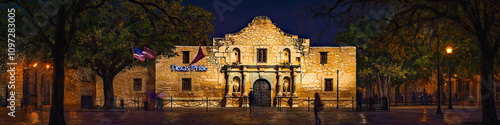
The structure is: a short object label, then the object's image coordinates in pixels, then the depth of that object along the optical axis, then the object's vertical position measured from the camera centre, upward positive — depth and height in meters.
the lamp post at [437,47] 21.85 +1.74
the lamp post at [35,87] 33.19 -0.65
